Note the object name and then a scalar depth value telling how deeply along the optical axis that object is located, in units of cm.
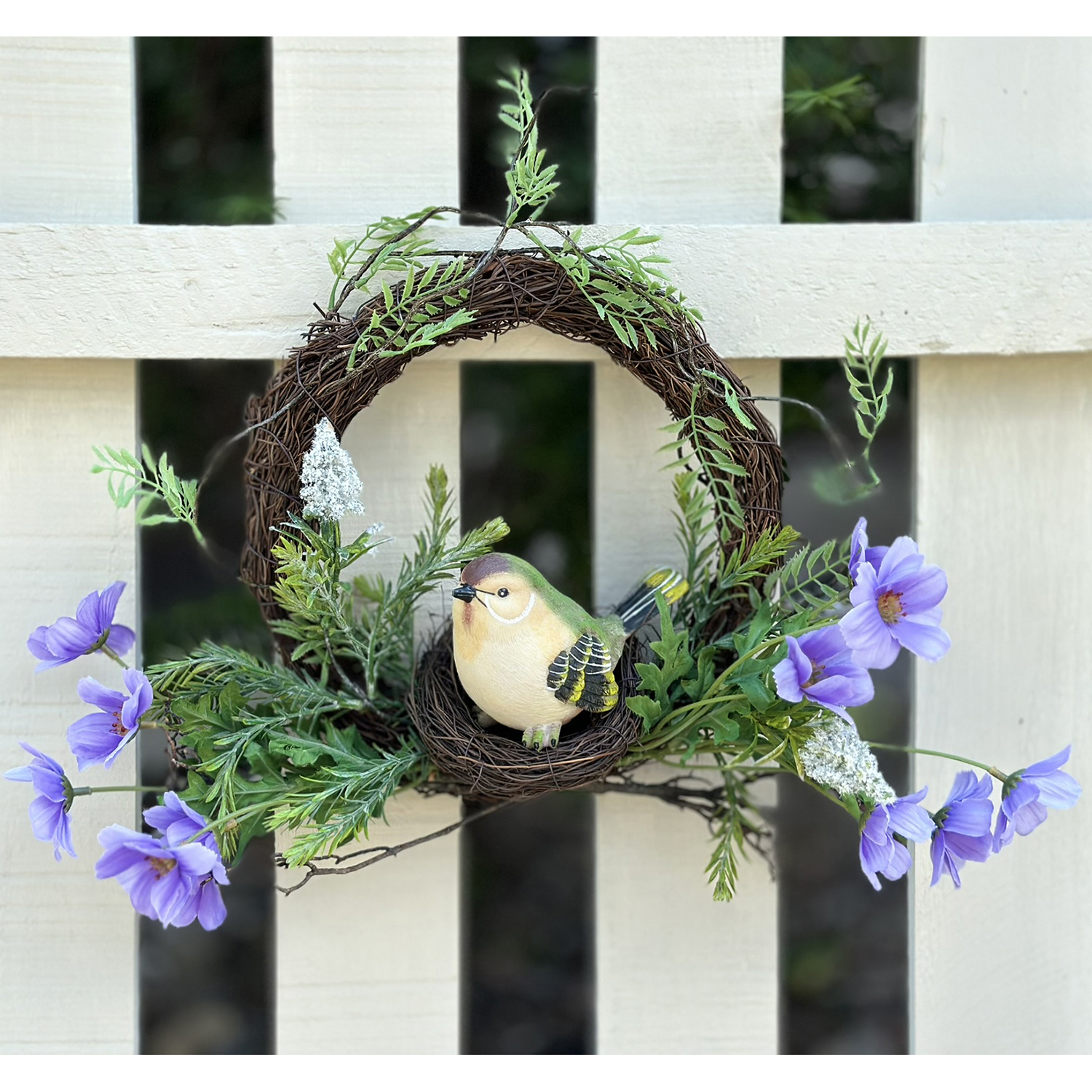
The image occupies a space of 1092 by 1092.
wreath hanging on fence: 163
